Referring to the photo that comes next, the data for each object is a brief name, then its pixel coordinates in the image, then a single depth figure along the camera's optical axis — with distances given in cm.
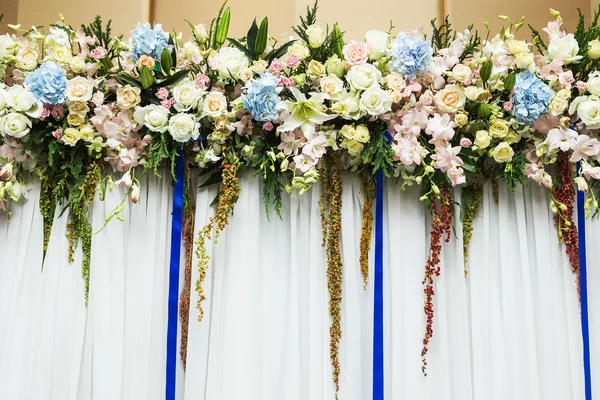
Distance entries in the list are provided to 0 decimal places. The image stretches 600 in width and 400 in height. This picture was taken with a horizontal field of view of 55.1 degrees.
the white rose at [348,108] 151
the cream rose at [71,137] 154
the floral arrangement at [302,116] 153
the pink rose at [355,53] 153
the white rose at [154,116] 152
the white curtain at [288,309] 158
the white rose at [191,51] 158
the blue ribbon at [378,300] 158
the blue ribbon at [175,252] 161
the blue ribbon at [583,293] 162
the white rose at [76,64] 155
